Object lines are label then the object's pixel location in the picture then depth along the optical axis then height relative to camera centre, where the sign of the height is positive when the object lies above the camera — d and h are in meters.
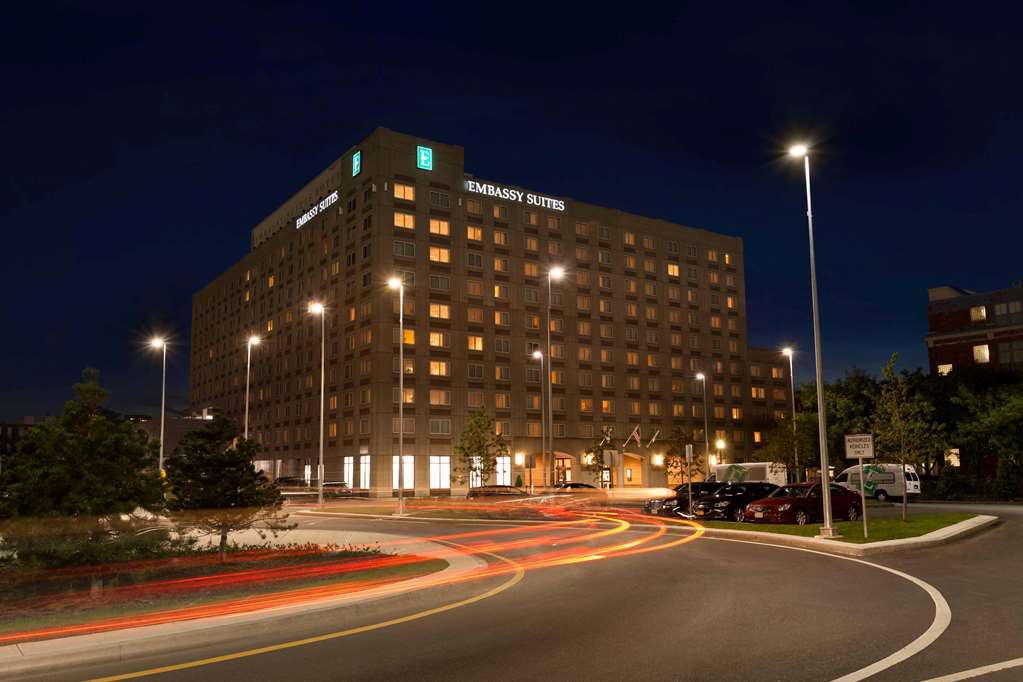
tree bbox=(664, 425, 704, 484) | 95.06 -1.36
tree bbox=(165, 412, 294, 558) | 18.23 -0.78
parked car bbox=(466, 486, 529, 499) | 59.93 -3.33
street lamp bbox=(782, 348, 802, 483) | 59.72 -0.50
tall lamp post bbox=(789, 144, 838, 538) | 22.22 +1.86
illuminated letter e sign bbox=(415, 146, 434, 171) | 83.31 +29.05
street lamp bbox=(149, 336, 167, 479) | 57.69 +7.63
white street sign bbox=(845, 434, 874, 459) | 21.66 -0.16
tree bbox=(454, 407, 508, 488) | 75.62 -0.07
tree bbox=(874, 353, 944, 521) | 28.31 +0.43
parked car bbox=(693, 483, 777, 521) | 31.14 -2.22
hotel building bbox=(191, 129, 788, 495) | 80.50 +13.64
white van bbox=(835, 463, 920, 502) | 47.09 -2.42
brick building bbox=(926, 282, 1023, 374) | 82.56 +11.02
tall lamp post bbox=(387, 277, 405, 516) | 39.23 -2.93
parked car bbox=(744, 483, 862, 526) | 27.86 -2.21
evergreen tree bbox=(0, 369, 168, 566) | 14.25 -0.68
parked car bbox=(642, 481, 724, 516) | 33.81 -2.47
